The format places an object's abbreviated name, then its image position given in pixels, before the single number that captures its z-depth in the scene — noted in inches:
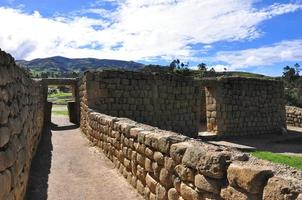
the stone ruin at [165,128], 95.0
